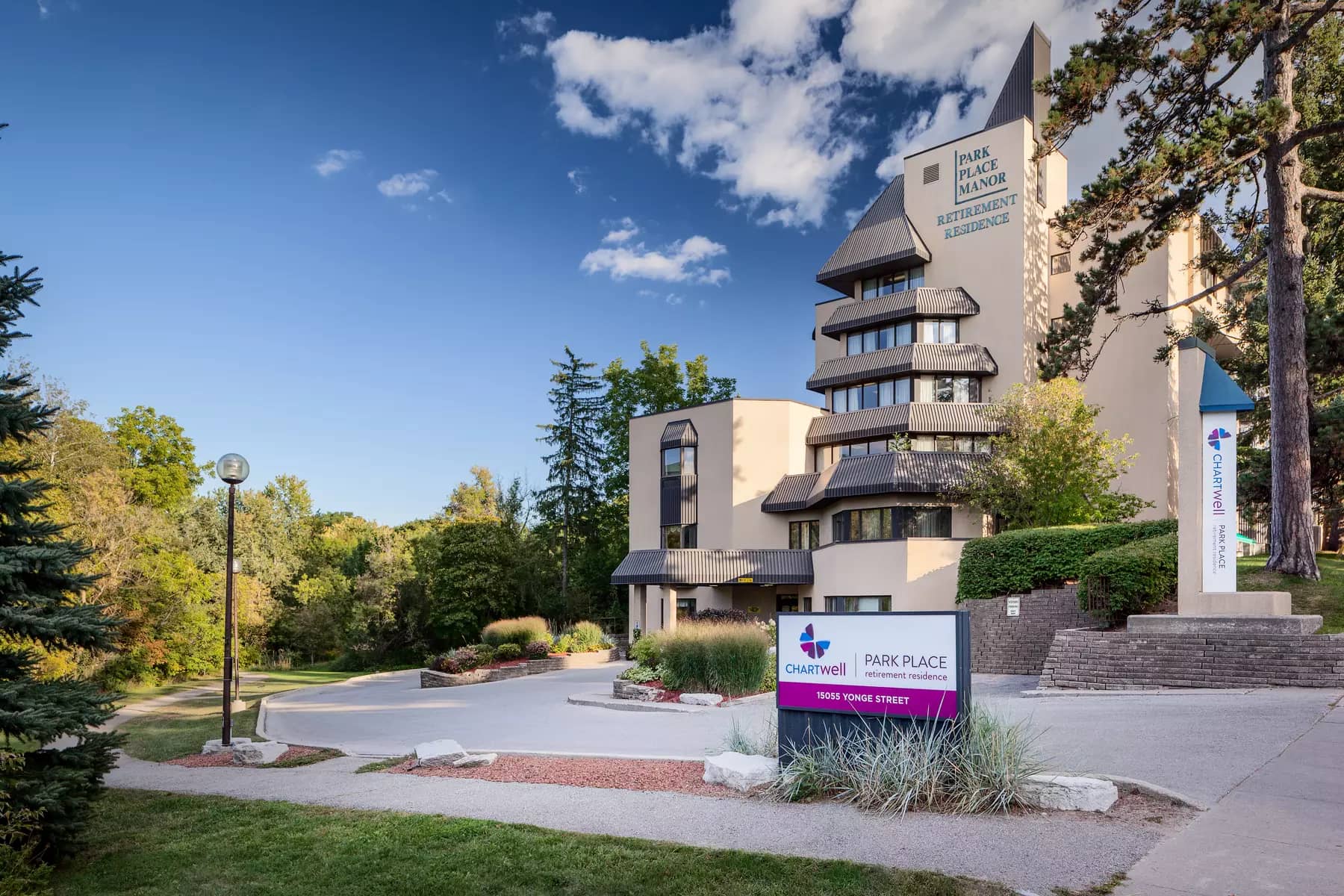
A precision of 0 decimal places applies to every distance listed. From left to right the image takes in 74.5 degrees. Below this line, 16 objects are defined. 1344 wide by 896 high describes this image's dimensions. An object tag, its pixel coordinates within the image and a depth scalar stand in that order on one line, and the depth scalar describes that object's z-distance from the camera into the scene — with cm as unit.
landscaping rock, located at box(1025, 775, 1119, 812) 721
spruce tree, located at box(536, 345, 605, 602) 5272
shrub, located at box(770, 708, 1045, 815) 748
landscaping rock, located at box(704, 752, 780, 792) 856
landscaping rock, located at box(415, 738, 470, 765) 1114
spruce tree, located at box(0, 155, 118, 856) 669
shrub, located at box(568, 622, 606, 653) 3400
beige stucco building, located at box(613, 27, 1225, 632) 3231
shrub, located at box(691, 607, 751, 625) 3266
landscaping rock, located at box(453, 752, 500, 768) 1102
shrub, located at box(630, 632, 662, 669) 2164
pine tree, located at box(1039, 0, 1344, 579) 1803
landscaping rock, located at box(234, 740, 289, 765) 1310
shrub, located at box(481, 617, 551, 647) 3183
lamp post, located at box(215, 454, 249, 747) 1546
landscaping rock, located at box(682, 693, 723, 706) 1758
